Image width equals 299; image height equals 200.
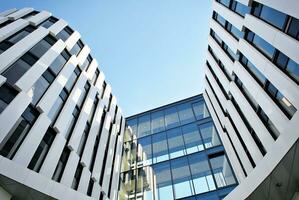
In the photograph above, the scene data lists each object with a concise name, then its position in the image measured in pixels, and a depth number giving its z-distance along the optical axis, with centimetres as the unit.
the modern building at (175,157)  2282
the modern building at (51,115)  1176
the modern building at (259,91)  1134
